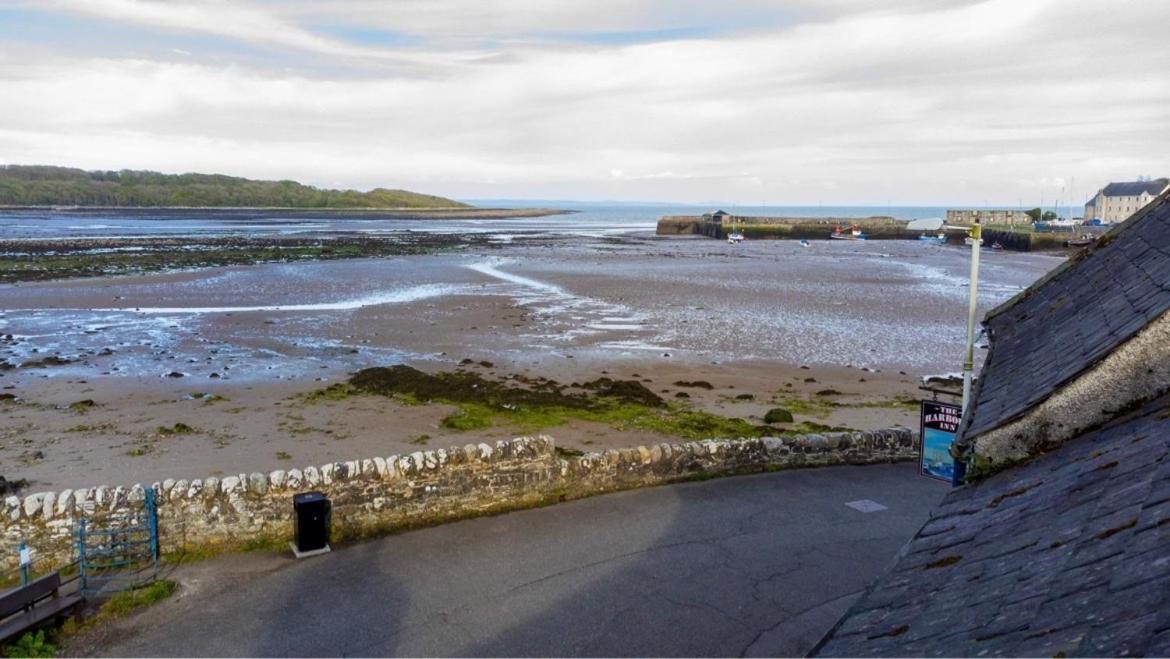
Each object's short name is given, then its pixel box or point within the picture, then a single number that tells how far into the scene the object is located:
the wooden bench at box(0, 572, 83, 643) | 7.08
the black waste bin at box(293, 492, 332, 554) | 9.34
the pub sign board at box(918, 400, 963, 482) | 9.01
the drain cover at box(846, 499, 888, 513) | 11.16
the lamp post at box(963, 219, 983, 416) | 8.82
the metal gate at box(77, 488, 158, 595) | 8.58
